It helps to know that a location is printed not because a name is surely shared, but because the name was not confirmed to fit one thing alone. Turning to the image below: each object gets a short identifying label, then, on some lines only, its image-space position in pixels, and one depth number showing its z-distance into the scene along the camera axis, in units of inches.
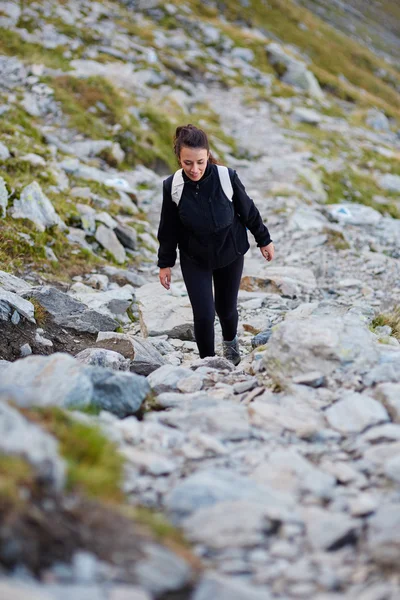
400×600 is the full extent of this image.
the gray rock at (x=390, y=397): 147.9
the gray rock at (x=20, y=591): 74.2
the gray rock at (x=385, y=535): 95.4
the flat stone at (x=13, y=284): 281.6
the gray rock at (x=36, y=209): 367.2
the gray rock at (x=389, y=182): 764.6
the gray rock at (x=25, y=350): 241.8
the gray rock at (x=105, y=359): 227.1
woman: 205.3
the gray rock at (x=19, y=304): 257.8
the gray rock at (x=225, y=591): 86.2
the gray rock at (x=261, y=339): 267.7
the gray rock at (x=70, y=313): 280.4
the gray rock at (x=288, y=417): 146.6
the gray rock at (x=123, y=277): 372.2
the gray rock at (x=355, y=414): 146.2
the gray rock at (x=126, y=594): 80.7
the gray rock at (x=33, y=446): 93.9
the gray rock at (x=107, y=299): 316.2
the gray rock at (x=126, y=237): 429.1
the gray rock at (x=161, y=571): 86.5
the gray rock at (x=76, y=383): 147.0
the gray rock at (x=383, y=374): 168.4
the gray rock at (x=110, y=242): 405.7
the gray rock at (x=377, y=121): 1226.6
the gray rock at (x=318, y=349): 175.5
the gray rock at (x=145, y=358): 231.0
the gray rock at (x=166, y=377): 191.6
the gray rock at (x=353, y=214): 564.7
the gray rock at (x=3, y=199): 359.1
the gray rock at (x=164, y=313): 304.3
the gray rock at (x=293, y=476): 117.7
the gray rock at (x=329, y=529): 101.6
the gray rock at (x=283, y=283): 377.1
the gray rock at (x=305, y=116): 1011.9
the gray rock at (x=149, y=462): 121.3
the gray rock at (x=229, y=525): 100.7
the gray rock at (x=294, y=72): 1270.9
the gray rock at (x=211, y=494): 108.4
